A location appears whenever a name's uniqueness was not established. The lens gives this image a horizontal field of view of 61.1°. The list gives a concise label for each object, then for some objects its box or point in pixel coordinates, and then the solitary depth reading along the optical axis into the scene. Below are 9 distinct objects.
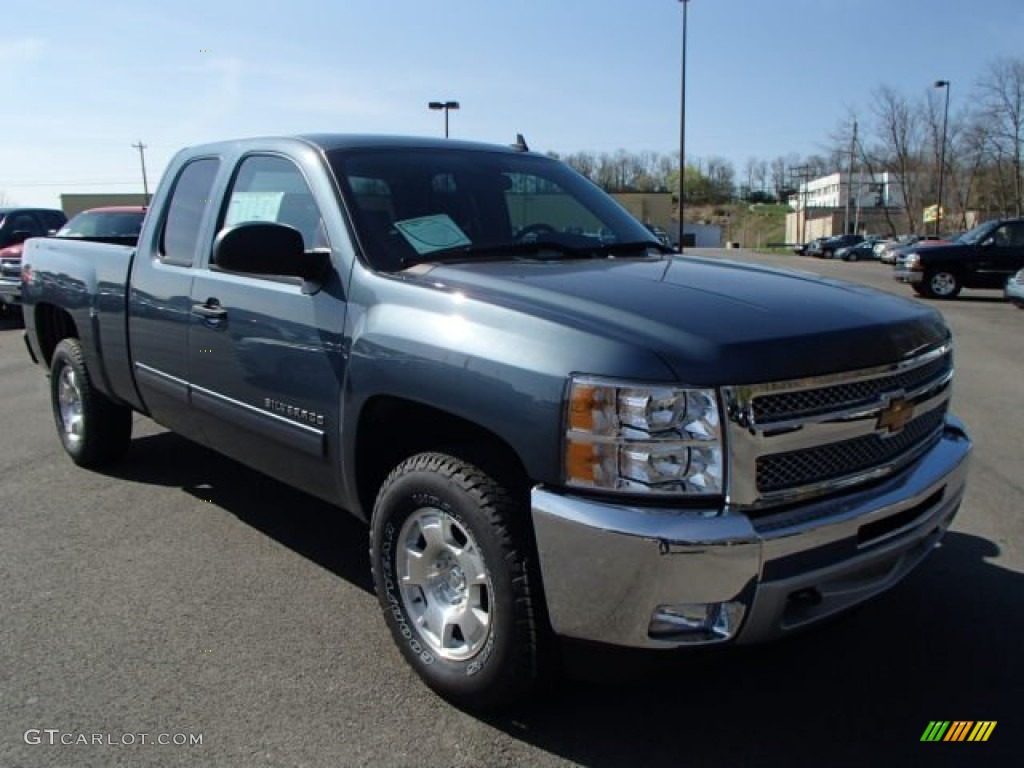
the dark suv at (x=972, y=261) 18.27
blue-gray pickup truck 2.31
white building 85.88
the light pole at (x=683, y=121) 31.65
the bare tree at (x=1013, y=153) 51.06
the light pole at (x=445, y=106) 31.95
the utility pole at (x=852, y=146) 73.44
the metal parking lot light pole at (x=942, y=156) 54.19
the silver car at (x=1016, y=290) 15.14
